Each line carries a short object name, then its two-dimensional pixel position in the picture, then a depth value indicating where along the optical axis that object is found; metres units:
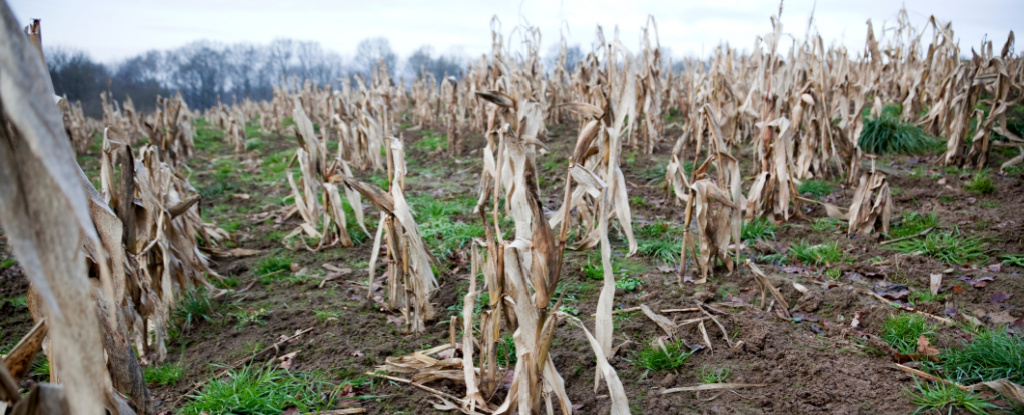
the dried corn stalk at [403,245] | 2.65
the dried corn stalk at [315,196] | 3.88
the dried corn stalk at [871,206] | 3.70
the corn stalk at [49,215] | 0.60
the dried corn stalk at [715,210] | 2.98
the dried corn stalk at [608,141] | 2.30
